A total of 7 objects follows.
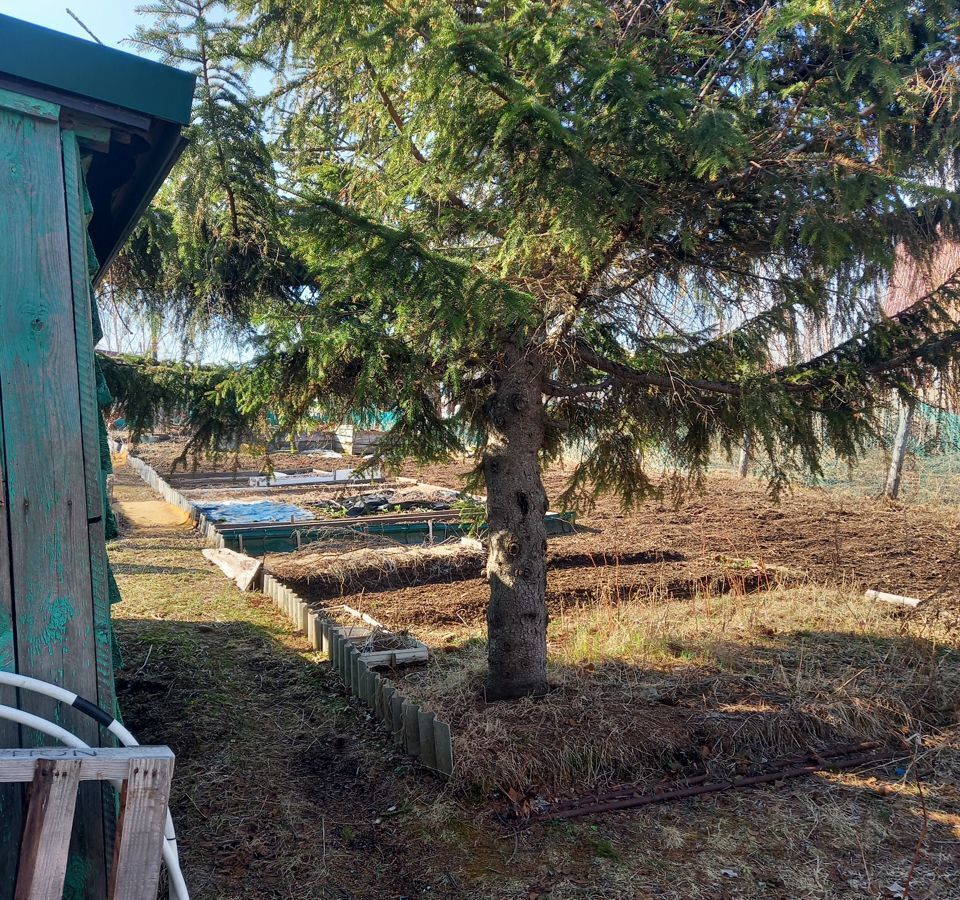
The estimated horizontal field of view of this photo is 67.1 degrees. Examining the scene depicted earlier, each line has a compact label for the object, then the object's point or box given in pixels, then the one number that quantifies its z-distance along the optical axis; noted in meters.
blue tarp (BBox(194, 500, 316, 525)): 12.72
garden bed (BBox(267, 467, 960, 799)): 4.44
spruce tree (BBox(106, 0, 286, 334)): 5.04
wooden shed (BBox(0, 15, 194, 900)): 2.15
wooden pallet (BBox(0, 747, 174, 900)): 1.78
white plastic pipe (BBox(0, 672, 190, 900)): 1.93
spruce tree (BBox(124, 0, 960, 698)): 3.47
